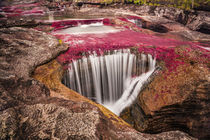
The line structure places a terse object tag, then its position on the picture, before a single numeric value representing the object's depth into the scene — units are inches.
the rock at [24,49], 178.5
